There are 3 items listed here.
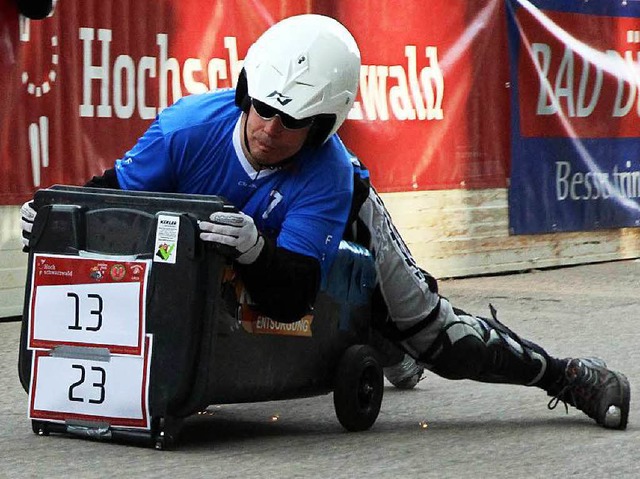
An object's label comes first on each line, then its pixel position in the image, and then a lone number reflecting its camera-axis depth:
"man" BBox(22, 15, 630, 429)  9.47
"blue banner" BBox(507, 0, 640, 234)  23.14
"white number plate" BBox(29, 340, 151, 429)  9.30
